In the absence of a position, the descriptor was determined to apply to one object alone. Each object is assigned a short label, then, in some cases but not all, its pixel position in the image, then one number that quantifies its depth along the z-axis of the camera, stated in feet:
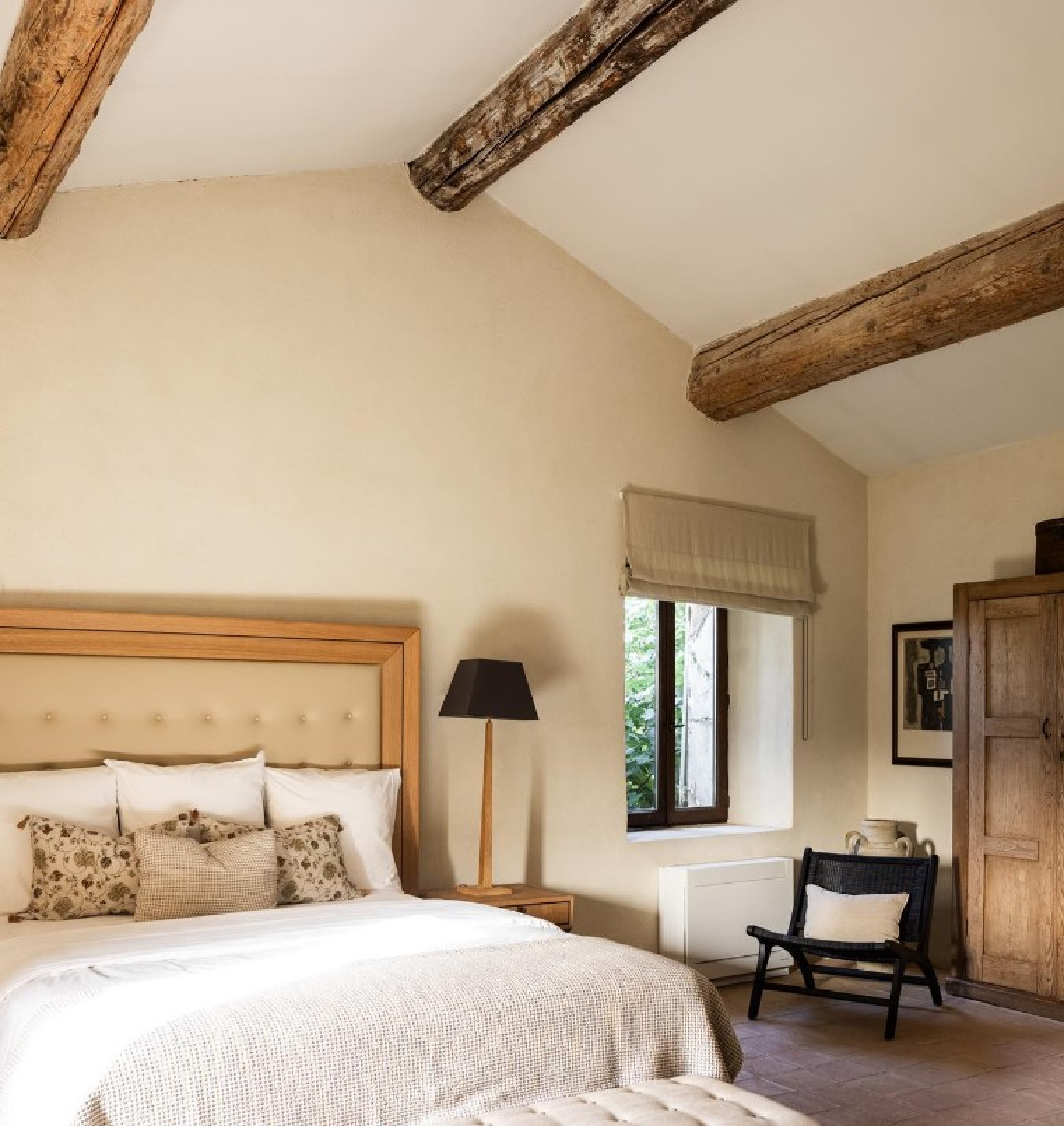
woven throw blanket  7.47
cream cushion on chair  15.76
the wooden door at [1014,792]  15.92
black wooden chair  15.08
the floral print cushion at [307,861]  12.38
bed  7.60
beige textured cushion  11.30
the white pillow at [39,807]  11.61
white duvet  7.72
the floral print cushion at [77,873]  11.41
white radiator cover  17.03
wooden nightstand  14.17
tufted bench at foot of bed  7.91
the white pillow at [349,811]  13.43
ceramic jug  18.28
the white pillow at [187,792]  12.45
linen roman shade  17.28
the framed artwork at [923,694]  18.54
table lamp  14.43
